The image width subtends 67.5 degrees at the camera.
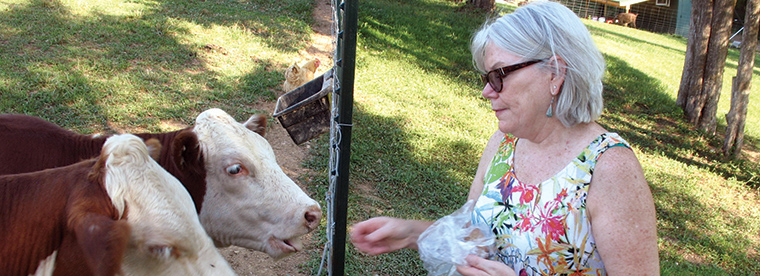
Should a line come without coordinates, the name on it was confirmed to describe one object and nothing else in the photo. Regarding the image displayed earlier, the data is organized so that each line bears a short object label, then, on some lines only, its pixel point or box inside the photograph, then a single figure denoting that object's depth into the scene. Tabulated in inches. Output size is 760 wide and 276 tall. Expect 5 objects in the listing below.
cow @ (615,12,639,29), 1293.1
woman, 77.2
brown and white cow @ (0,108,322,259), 117.6
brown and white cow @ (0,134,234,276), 75.6
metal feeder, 138.2
